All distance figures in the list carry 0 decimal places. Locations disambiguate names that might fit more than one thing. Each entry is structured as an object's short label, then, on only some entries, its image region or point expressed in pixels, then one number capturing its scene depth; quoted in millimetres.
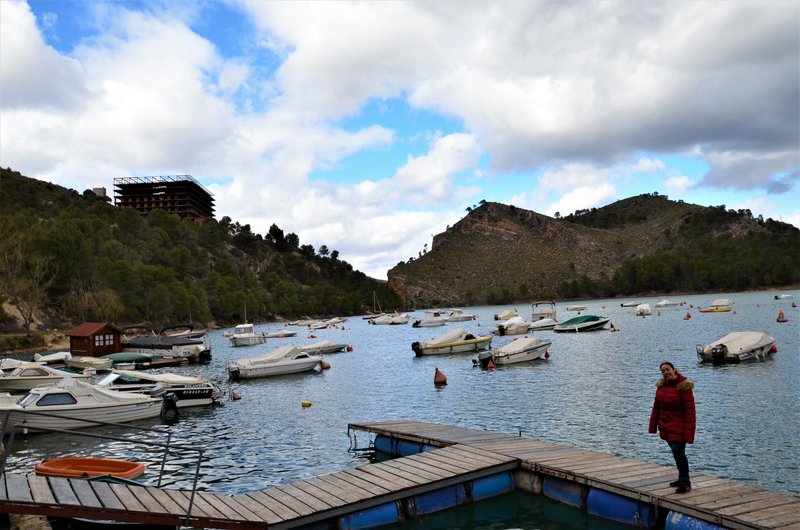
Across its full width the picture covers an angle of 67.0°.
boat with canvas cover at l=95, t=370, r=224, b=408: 33719
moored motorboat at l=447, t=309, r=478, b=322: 131012
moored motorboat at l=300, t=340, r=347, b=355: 67019
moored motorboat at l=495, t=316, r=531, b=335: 84062
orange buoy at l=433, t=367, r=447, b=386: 40406
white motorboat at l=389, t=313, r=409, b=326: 145125
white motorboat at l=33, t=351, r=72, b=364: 55469
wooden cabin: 60281
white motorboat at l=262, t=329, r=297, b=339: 103725
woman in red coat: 12625
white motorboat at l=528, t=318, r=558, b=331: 90062
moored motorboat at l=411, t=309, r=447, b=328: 123750
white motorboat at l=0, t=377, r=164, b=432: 27125
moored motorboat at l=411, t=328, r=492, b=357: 61781
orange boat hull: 15984
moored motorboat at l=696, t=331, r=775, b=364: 43719
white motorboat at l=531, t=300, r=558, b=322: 108281
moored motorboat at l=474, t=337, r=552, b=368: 49531
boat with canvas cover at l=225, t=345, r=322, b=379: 47812
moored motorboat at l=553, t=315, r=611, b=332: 82000
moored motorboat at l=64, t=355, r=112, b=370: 52906
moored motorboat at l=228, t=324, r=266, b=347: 89381
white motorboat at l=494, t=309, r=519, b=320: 119306
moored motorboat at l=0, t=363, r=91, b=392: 38281
